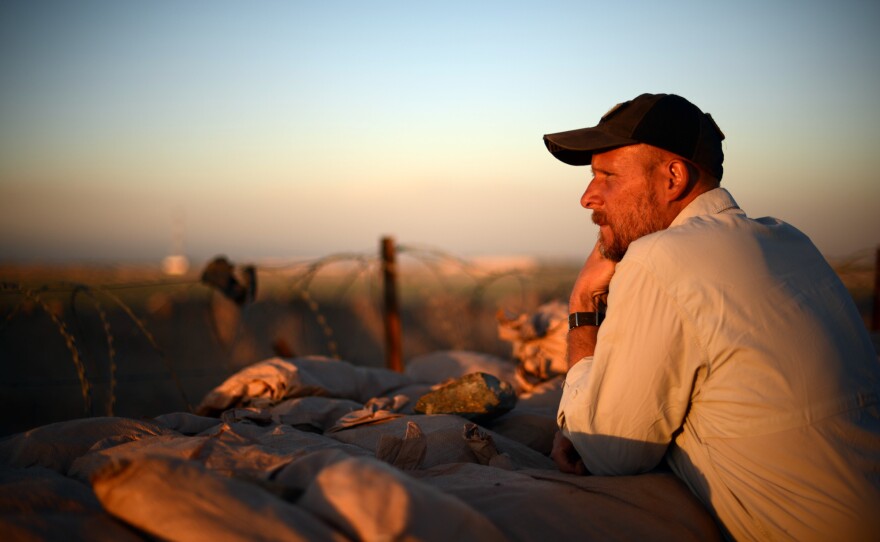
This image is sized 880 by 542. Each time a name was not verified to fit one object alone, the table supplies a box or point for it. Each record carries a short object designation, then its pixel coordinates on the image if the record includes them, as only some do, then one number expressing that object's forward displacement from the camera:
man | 1.60
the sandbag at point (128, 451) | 1.96
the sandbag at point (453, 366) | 4.59
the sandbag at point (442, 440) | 2.35
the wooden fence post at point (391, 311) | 5.86
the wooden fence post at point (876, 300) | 6.87
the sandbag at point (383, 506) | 1.28
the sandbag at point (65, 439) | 2.17
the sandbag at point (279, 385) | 3.16
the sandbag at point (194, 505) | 1.28
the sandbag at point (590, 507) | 1.63
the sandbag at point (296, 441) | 2.24
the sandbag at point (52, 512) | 1.36
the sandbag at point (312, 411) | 2.78
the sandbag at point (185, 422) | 2.57
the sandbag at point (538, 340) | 3.88
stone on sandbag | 2.88
